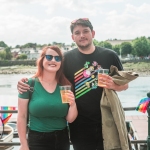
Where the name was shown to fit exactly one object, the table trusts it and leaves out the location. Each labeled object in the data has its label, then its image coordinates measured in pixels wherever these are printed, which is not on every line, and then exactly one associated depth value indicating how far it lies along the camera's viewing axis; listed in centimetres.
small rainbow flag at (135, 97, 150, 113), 256
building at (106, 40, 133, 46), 11212
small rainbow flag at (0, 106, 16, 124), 638
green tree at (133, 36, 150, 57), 8252
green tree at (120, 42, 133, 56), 8653
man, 247
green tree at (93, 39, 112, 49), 8771
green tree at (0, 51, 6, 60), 8493
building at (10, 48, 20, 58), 9431
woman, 225
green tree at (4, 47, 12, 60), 8714
